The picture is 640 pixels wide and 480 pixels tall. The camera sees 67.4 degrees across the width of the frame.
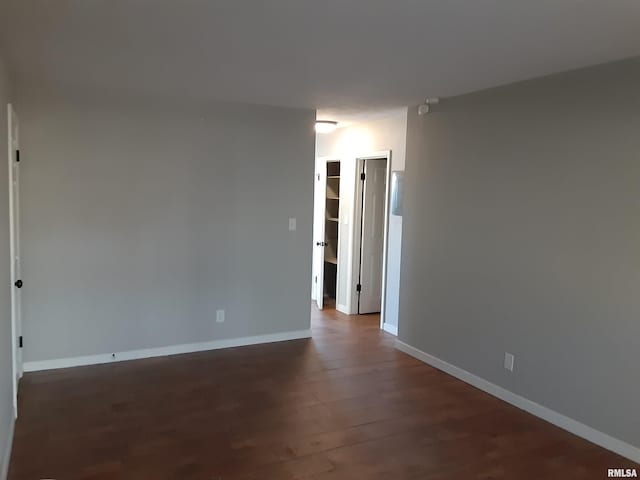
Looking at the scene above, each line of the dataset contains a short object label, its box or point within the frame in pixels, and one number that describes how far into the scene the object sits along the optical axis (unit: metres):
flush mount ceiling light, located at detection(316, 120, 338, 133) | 5.45
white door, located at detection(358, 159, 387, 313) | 5.92
